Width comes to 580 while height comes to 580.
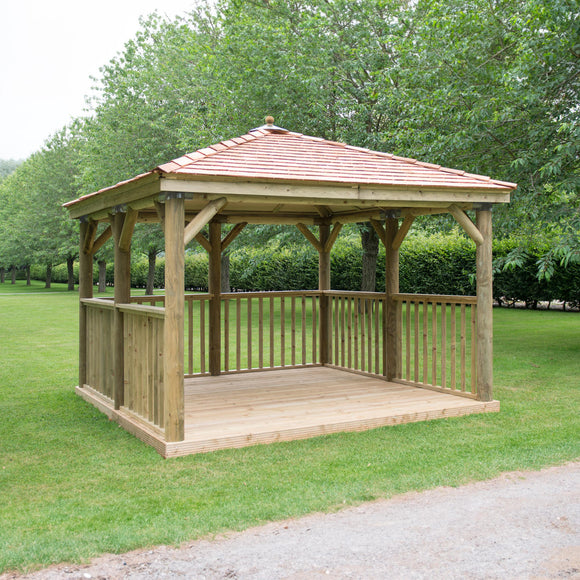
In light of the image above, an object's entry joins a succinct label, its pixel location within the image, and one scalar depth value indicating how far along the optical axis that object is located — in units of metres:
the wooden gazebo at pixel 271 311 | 5.61
